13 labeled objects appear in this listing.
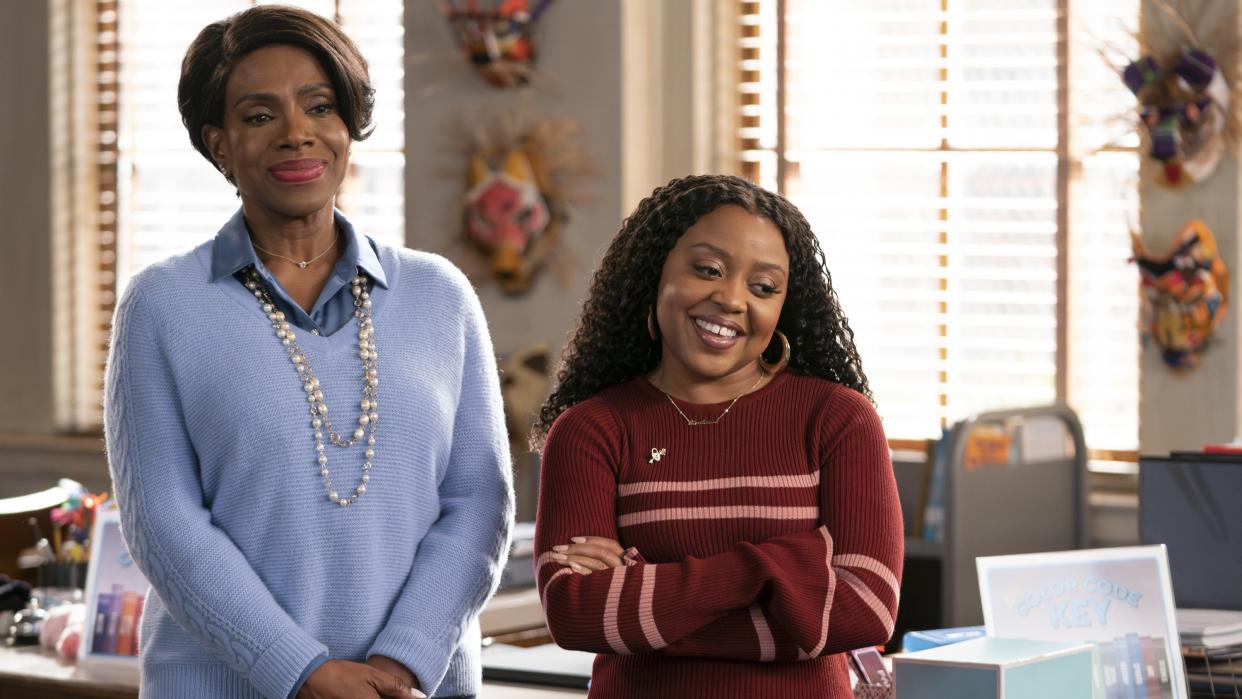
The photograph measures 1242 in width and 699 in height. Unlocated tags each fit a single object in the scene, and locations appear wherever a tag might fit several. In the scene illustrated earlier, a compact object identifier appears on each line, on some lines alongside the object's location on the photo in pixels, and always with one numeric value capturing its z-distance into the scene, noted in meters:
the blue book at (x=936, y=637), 4.15
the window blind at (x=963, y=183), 8.37
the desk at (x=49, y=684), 4.95
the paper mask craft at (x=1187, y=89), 7.75
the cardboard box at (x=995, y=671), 3.08
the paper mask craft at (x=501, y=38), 9.07
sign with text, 3.97
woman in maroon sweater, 3.05
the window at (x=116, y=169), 10.76
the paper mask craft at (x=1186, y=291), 7.80
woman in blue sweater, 3.30
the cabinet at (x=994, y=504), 7.43
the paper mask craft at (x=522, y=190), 9.20
